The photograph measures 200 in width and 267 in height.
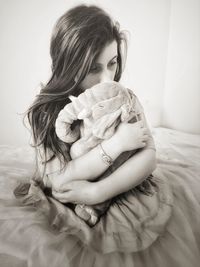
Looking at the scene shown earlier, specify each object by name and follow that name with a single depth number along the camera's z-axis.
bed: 0.81
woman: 0.64
